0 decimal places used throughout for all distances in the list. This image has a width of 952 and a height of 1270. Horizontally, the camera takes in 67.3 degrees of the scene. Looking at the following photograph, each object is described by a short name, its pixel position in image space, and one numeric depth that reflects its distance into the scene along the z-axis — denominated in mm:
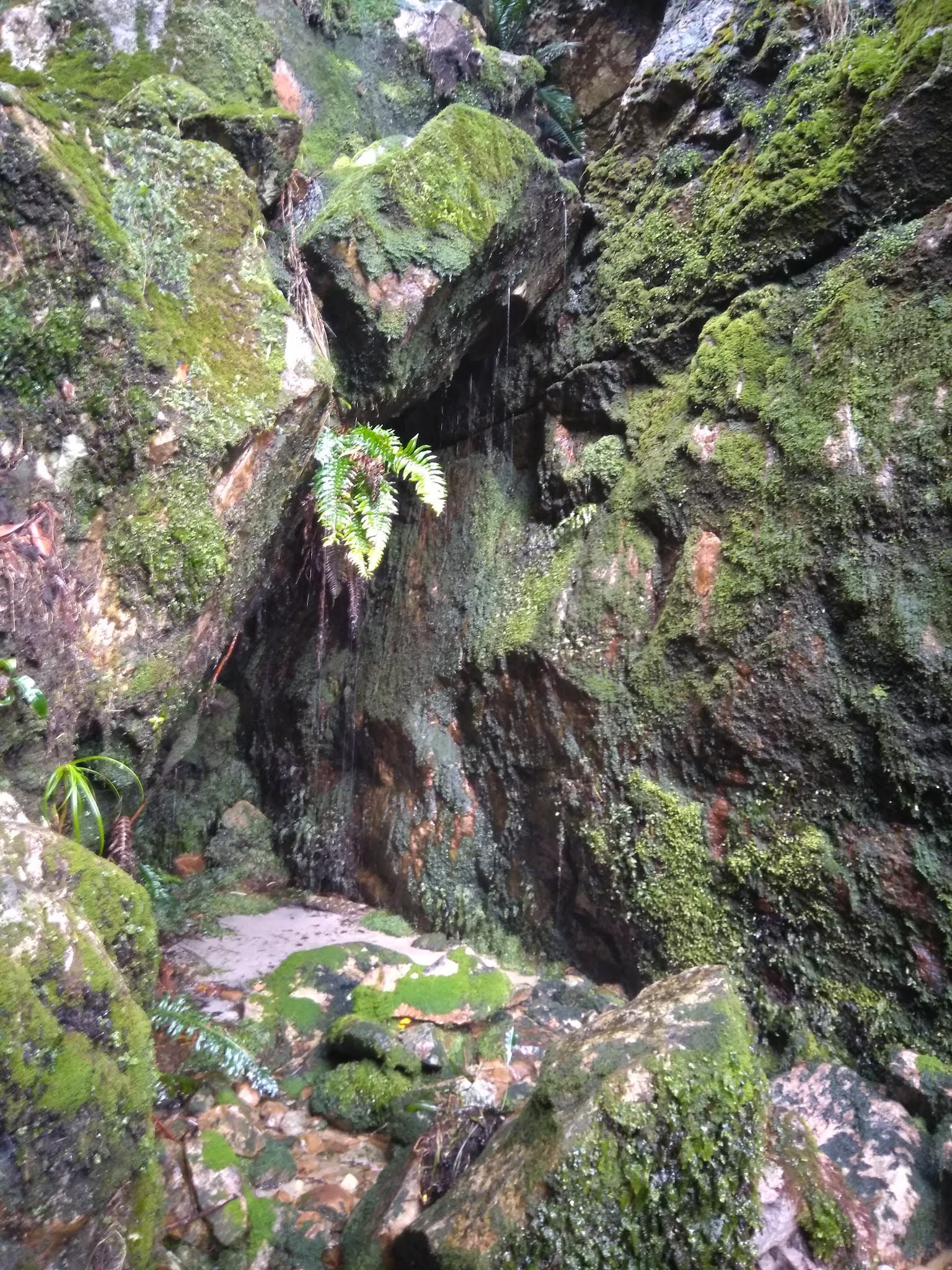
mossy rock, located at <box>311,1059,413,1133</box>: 3369
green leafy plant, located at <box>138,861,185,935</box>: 4102
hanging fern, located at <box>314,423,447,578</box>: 4285
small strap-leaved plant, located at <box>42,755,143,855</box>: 2900
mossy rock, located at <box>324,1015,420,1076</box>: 3592
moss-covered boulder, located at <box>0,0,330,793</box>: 3160
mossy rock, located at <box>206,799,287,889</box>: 6449
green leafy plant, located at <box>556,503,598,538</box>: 5043
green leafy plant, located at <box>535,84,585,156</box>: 6516
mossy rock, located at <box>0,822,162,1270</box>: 1773
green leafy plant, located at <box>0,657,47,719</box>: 2850
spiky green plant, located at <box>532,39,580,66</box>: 6742
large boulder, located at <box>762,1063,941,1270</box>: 2467
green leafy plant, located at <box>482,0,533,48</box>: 7145
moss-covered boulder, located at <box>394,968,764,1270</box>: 2180
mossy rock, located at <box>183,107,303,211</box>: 4242
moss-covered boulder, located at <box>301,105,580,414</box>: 4617
